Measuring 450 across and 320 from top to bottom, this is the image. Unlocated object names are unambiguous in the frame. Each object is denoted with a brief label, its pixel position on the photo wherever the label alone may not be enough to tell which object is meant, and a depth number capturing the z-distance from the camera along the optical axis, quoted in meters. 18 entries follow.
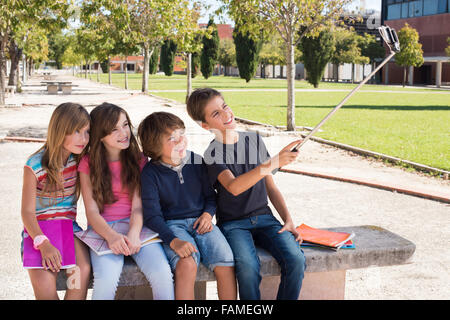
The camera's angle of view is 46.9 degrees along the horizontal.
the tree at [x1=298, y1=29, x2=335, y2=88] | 34.44
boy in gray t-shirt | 2.75
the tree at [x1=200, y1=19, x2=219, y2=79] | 55.44
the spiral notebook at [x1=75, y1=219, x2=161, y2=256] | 2.73
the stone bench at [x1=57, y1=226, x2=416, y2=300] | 2.75
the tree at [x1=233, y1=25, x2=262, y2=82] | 46.03
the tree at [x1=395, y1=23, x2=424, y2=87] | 43.16
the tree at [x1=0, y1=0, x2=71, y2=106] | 11.94
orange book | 2.98
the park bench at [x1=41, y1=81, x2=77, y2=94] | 31.10
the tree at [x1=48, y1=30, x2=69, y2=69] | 79.27
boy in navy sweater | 2.73
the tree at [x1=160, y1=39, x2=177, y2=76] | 64.19
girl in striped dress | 2.76
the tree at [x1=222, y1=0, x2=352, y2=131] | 12.40
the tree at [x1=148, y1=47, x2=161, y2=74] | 64.88
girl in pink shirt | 2.76
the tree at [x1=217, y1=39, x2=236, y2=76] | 74.12
